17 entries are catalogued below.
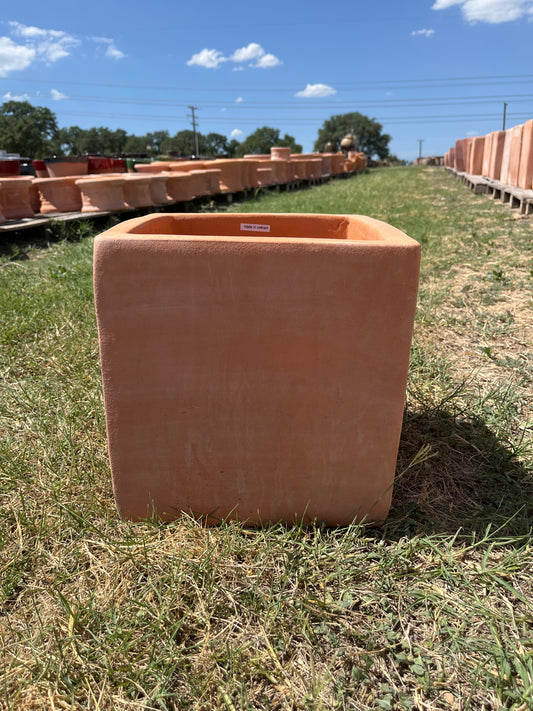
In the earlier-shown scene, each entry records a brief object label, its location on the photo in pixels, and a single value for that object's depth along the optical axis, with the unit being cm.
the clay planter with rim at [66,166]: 827
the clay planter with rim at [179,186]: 794
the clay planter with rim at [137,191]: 678
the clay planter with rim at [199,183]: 844
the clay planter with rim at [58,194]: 670
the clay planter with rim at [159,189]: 726
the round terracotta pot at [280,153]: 1444
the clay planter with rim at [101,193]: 648
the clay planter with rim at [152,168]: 961
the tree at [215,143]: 8950
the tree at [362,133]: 8825
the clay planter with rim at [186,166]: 1005
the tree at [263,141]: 8456
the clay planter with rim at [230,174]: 977
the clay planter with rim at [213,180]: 895
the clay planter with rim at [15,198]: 603
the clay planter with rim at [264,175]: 1165
